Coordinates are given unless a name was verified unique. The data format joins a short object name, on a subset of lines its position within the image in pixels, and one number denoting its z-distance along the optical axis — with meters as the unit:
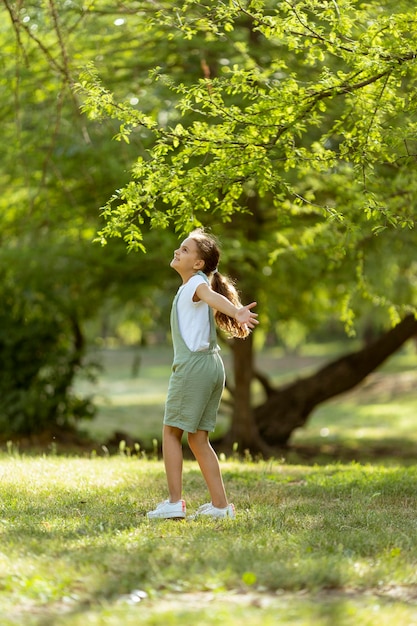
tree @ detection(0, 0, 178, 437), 23.37
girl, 10.74
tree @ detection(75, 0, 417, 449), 11.30
